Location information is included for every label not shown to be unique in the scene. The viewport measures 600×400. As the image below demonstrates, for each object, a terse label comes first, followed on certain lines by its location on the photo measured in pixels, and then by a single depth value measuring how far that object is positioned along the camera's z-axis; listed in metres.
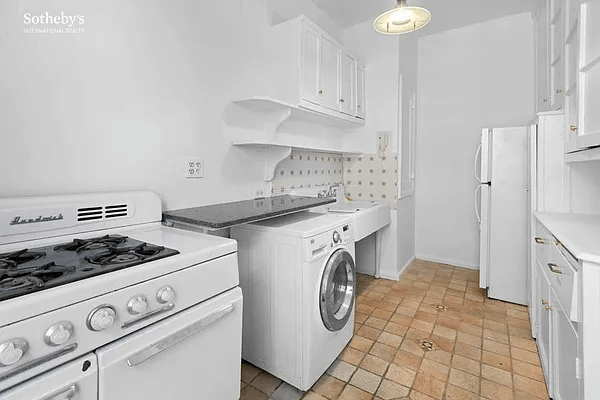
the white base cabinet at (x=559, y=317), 1.03
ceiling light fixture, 1.84
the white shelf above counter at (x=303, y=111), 2.14
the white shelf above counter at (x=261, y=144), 2.06
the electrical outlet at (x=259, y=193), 2.36
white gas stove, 0.72
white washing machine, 1.59
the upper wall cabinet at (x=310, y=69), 2.36
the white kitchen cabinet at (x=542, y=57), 2.41
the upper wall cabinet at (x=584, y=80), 1.32
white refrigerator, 2.56
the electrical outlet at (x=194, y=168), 1.85
